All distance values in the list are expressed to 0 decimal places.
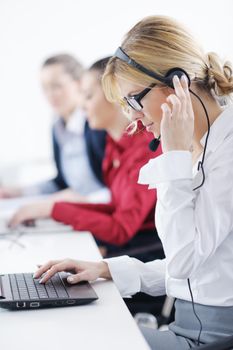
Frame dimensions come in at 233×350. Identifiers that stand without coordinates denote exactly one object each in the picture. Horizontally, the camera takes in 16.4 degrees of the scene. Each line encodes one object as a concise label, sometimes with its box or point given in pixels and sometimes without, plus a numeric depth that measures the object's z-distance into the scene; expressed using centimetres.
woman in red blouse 272
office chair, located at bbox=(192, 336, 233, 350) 163
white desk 159
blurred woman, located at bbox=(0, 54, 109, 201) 350
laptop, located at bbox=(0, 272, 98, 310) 176
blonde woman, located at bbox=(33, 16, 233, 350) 179
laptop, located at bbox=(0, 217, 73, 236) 271
